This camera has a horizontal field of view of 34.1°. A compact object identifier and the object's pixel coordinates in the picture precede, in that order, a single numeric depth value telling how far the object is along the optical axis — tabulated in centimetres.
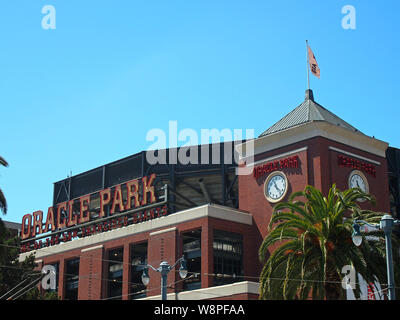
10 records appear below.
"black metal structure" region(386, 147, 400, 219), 8362
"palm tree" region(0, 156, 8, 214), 3819
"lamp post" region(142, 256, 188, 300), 4044
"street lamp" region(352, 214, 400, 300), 2928
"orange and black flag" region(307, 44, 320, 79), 6812
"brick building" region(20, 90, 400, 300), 5953
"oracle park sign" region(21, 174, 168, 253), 6962
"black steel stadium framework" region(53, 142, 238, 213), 7962
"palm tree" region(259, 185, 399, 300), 3972
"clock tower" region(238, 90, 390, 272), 5931
